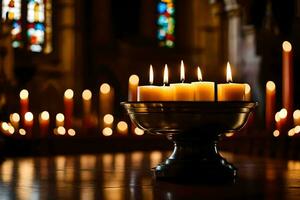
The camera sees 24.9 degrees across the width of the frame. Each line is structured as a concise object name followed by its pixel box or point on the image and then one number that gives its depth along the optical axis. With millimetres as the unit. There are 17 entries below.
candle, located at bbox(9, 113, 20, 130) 4868
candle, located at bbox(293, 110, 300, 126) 3581
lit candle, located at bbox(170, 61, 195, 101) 1277
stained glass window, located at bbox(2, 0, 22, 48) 9769
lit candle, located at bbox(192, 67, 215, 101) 1267
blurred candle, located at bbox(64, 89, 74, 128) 4297
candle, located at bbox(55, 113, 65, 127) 4714
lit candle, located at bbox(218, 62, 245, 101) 1274
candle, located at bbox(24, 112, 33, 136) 3975
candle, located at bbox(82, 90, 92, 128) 4194
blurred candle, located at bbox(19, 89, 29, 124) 4543
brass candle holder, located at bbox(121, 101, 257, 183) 1239
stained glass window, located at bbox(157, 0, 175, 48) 11266
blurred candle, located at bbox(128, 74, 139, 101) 3576
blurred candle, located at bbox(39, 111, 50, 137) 3930
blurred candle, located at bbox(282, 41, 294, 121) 3170
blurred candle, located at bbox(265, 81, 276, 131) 3369
